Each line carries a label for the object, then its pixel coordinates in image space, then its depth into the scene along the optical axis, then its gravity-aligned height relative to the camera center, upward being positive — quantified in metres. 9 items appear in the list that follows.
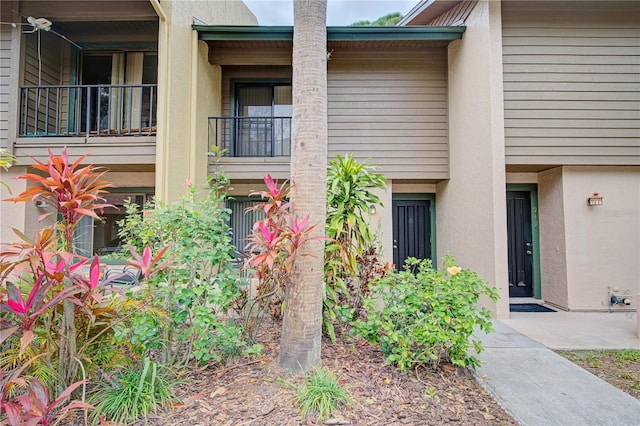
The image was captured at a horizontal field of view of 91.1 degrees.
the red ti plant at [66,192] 2.07 +0.25
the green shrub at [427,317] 2.68 -0.77
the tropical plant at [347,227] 3.44 +0.04
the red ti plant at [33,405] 1.70 -0.99
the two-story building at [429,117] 5.67 +2.29
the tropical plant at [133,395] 2.06 -1.14
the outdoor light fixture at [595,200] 5.82 +0.57
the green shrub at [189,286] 2.44 -0.46
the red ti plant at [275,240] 2.43 -0.08
